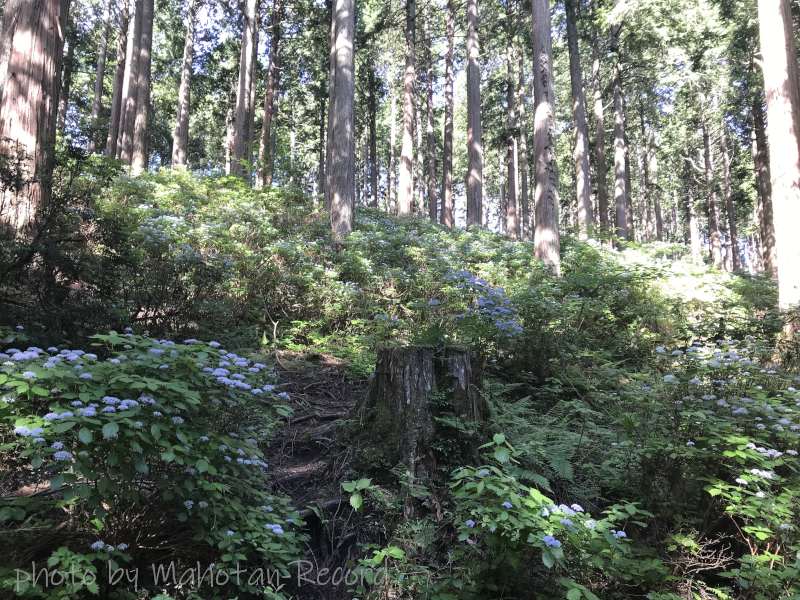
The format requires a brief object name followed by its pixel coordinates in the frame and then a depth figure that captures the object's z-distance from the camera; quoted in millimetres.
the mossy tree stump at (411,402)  3338
